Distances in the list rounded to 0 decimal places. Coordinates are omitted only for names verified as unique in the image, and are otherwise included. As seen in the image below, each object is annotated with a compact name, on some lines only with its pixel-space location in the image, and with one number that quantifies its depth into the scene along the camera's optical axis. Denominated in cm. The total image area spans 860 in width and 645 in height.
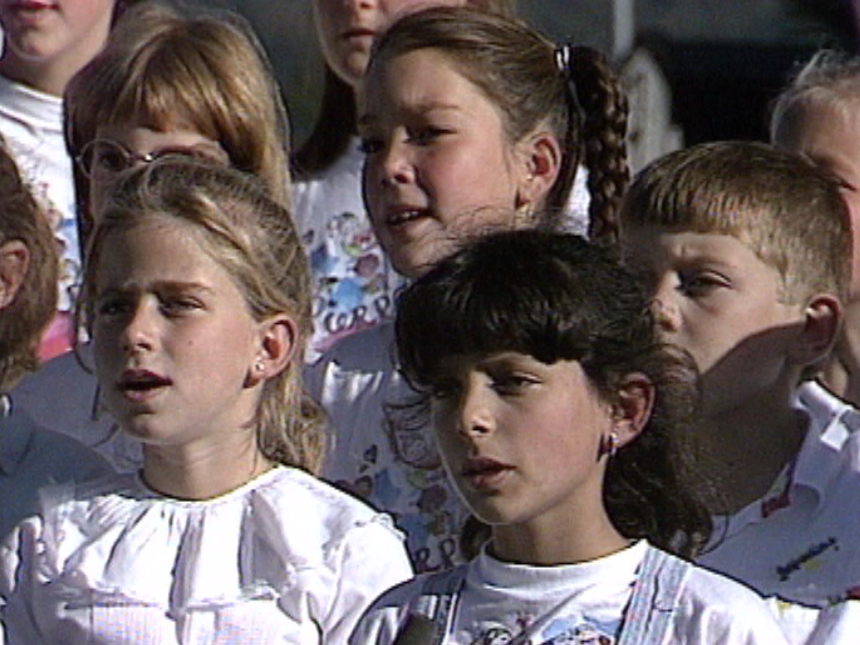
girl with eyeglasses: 867
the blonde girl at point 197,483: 748
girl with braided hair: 838
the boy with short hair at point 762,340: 798
